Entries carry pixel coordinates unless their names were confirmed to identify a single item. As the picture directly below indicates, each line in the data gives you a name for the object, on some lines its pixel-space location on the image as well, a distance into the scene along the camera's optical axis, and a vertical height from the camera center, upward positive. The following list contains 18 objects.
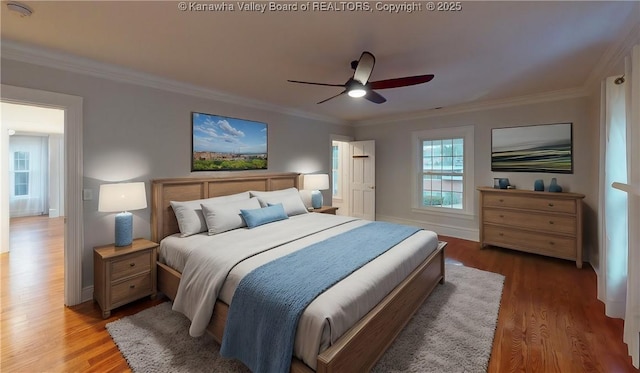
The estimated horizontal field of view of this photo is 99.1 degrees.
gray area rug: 1.86 -1.20
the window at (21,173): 6.80 +0.30
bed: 1.50 -0.86
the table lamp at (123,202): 2.57 -0.17
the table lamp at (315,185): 4.79 +0.01
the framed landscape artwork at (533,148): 3.91 +0.57
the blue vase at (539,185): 3.97 +0.01
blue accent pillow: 3.17 -0.36
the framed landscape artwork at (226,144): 3.57 +0.60
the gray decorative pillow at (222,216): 2.96 -0.35
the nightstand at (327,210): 4.69 -0.43
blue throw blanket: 1.53 -0.70
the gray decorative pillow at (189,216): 2.94 -0.35
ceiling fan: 2.21 +0.92
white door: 5.82 +0.14
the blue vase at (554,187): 3.82 -0.02
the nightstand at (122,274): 2.47 -0.85
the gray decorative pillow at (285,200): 3.72 -0.20
